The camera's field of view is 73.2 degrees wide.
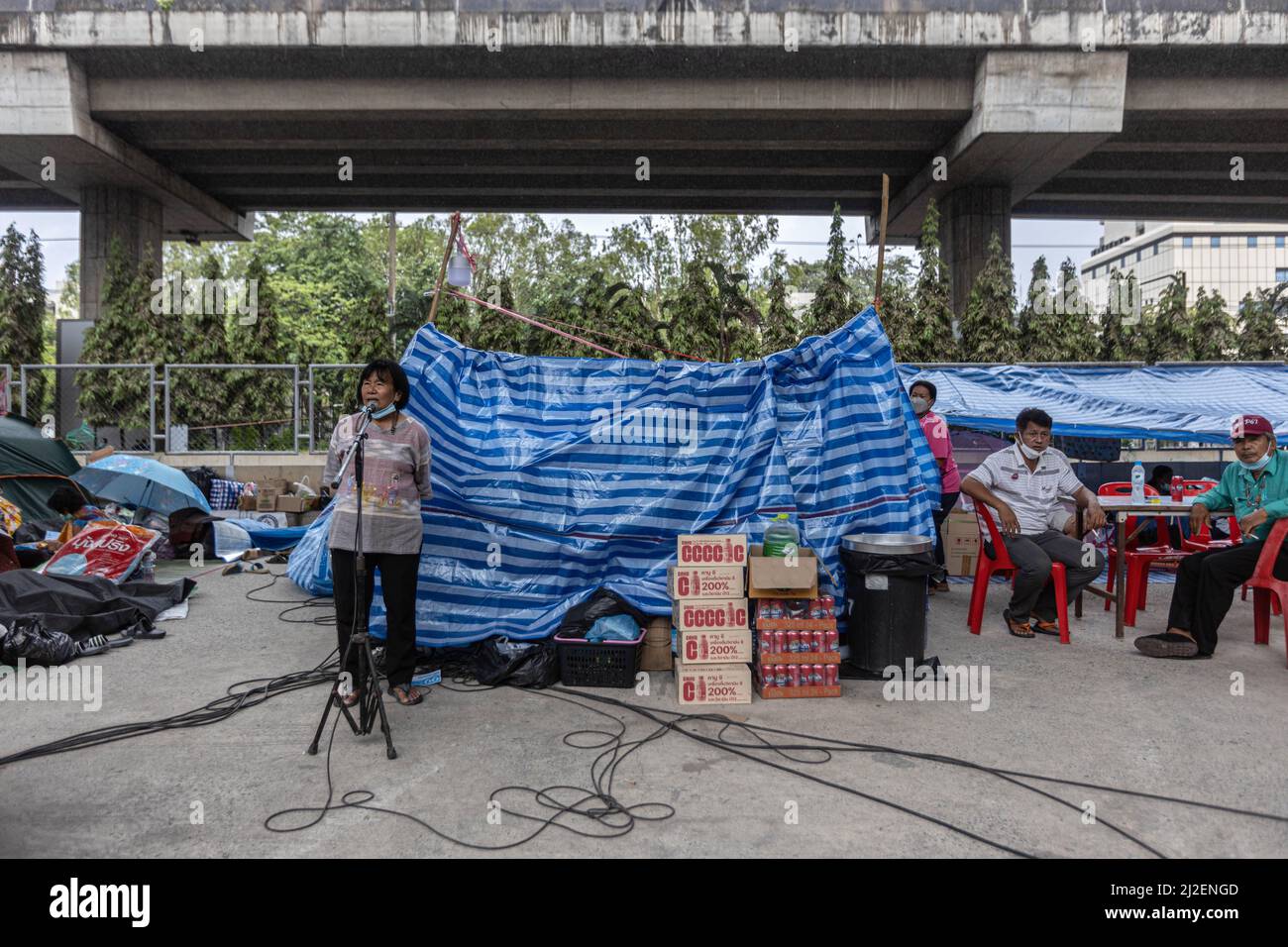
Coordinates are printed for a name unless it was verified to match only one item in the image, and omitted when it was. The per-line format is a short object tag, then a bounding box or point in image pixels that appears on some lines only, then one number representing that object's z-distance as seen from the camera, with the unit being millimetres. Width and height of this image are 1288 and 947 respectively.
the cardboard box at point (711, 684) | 5098
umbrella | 10266
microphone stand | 4281
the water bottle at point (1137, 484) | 7160
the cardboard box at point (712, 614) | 5195
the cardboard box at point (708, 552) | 5355
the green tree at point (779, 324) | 17078
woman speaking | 4793
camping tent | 10602
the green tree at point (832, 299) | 16453
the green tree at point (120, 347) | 15938
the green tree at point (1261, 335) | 19125
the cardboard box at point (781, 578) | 5242
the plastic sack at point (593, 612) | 5617
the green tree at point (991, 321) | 16500
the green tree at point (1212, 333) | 18734
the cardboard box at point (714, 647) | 5137
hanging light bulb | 6348
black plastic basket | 5430
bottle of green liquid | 5312
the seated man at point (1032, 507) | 6863
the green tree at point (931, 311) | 16391
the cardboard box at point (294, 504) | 12547
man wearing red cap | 6027
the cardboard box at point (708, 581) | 5281
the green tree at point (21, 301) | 20969
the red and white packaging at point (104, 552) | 7617
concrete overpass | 15156
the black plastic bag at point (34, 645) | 5770
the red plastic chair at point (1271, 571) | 5887
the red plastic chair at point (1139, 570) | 7246
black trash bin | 5477
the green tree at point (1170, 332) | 18406
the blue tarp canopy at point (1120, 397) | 8805
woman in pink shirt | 8242
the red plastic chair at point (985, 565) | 7051
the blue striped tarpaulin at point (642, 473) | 5906
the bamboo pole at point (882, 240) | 5464
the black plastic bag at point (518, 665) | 5453
